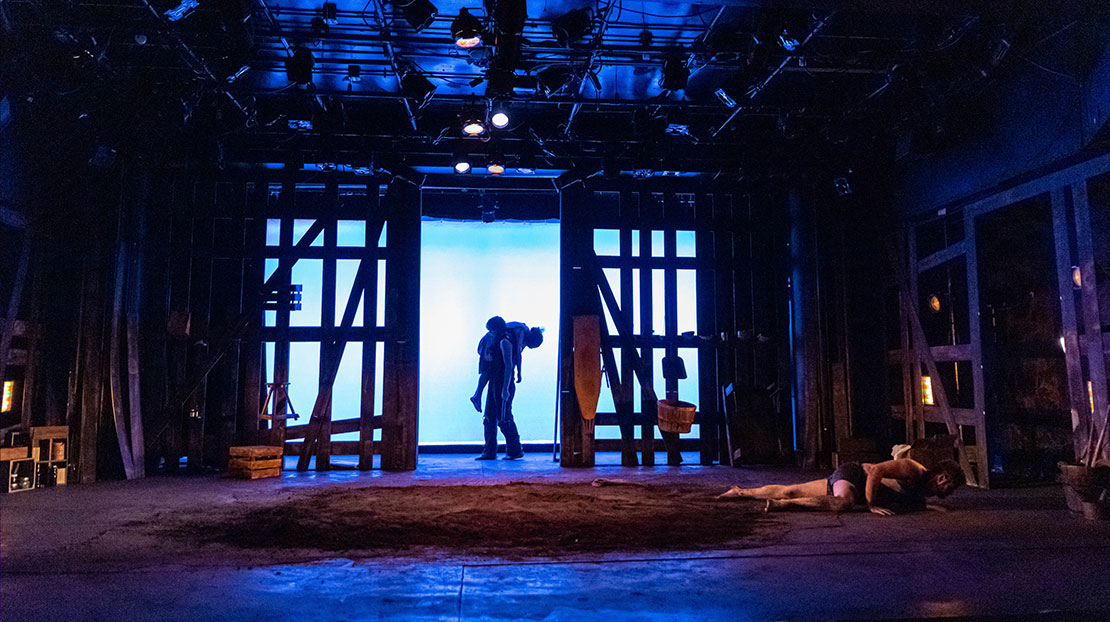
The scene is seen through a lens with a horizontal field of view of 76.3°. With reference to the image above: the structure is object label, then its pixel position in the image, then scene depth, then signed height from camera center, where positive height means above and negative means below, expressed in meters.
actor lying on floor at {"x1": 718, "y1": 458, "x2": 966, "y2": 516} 6.42 -1.01
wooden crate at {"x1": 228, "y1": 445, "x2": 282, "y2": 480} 8.88 -0.96
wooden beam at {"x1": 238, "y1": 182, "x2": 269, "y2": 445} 9.89 +0.73
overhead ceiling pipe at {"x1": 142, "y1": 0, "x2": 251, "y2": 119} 7.20 +3.58
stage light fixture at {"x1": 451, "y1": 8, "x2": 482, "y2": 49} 6.73 +3.36
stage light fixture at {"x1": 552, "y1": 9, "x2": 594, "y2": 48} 7.18 +3.64
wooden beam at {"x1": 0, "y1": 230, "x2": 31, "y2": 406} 7.96 +0.94
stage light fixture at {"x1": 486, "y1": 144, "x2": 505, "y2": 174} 9.62 +3.05
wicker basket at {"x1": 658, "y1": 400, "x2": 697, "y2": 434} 8.80 -0.43
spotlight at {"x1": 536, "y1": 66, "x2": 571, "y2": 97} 8.03 +3.49
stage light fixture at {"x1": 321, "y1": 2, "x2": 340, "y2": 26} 7.20 +3.83
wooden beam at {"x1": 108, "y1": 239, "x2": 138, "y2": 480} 9.19 +0.23
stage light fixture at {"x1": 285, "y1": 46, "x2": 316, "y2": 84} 7.70 +3.48
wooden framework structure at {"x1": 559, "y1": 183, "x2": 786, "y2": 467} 10.48 +1.30
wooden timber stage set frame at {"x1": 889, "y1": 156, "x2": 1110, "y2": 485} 7.12 +0.89
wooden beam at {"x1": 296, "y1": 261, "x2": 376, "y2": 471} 9.88 -0.11
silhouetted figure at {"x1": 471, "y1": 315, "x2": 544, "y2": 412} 11.36 +0.64
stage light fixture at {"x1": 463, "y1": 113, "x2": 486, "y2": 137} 8.86 +3.25
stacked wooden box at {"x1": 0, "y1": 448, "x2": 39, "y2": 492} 7.95 -0.91
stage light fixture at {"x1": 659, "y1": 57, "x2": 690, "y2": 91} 7.91 +3.45
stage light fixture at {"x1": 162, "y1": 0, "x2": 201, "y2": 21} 6.64 +3.55
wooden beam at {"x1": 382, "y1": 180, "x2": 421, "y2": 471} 9.96 +0.76
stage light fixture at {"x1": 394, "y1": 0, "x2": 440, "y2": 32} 6.74 +3.59
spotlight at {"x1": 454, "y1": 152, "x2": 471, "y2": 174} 9.96 +3.09
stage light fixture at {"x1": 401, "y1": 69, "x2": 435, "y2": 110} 8.19 +3.47
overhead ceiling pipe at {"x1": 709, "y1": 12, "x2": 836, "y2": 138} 7.12 +3.49
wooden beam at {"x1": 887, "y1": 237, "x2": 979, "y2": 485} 8.30 +0.39
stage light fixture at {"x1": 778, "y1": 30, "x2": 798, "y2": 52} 7.24 +3.48
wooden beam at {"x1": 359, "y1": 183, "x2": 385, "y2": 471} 10.02 +0.66
